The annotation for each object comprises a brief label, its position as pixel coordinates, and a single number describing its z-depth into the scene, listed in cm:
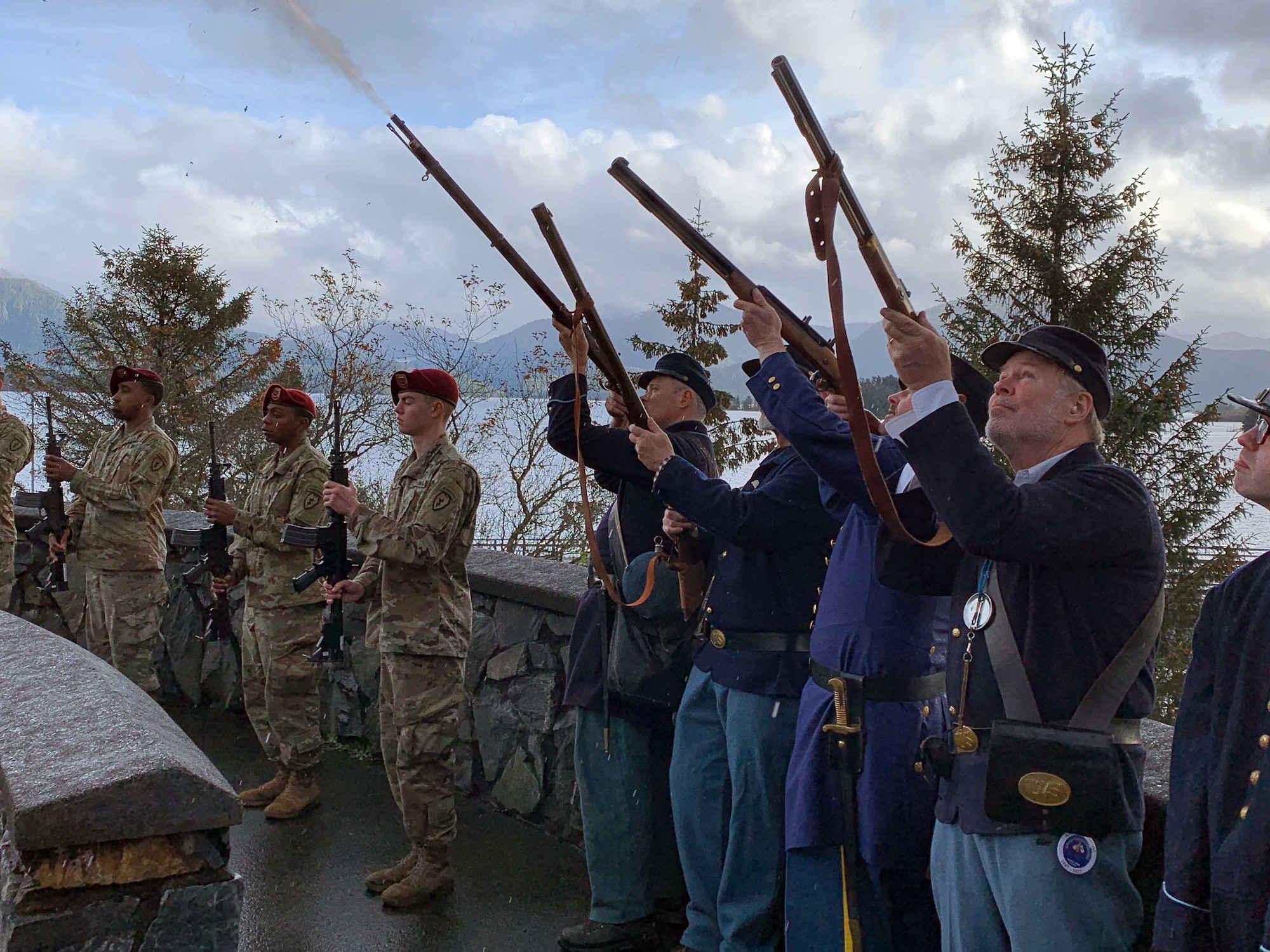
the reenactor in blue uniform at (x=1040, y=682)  234
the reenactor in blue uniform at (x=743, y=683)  367
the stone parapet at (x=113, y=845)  238
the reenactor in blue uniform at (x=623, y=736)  435
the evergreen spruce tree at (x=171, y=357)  1819
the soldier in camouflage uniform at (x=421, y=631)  478
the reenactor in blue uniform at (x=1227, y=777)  192
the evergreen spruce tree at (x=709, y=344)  1680
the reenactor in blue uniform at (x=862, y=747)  307
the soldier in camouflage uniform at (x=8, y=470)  820
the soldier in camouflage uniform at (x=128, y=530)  719
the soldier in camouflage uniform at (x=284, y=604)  597
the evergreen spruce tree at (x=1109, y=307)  1525
